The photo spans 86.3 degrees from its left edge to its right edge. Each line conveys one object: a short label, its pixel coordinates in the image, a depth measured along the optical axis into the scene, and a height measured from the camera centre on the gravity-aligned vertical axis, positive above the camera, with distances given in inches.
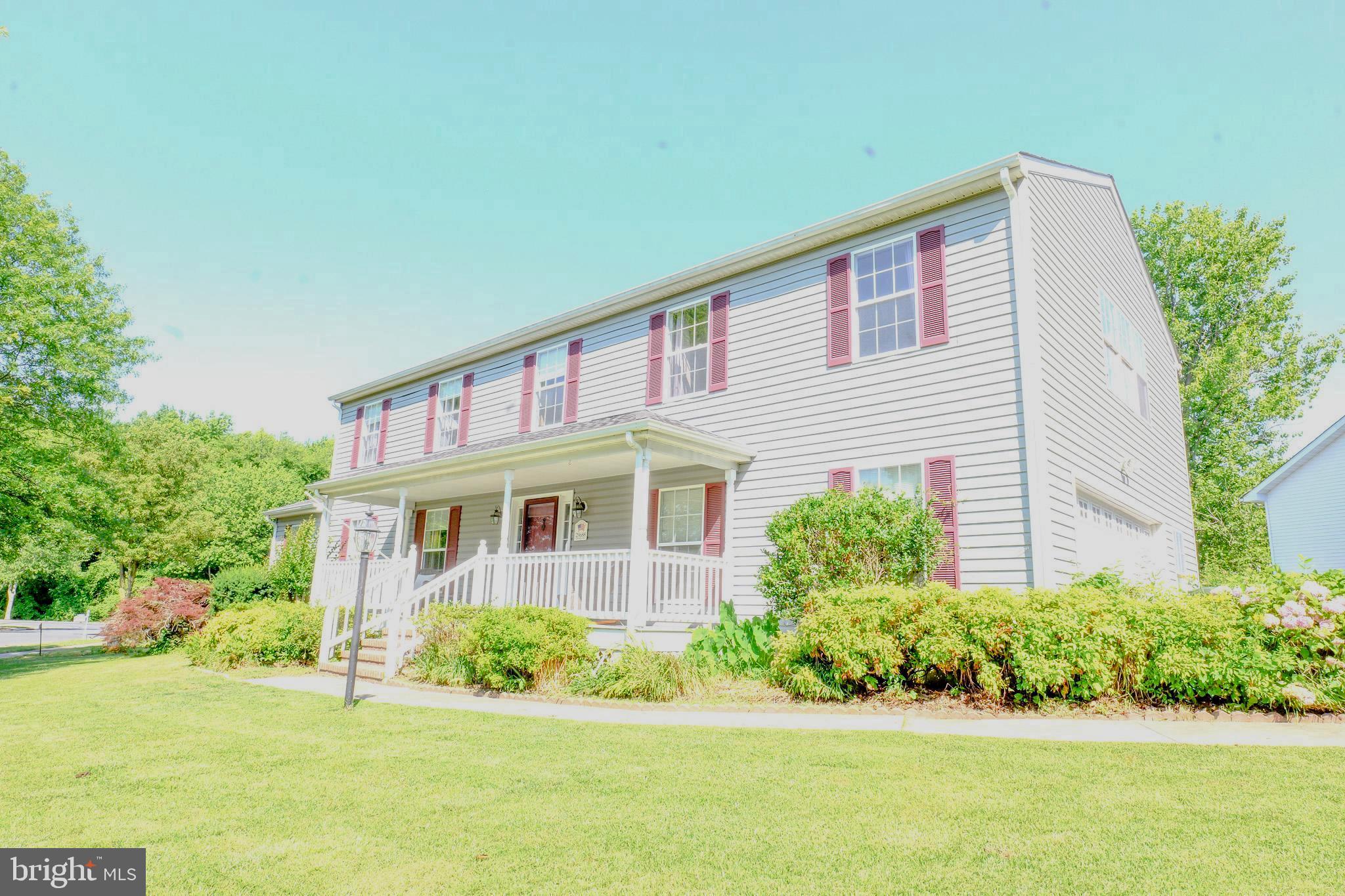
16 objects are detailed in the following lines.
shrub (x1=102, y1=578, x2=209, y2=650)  582.6 -43.0
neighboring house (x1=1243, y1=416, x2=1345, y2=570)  711.7 +96.7
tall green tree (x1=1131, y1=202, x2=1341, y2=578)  903.7 +311.9
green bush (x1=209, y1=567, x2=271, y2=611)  577.3 -16.2
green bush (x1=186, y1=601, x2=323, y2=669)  436.8 -42.6
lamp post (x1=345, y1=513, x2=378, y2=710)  284.5 +5.0
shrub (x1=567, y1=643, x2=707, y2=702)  297.7 -40.8
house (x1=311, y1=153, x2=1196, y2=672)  342.3 +97.0
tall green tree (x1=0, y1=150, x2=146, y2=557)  526.6 +148.0
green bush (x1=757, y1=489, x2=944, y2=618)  328.5 +19.3
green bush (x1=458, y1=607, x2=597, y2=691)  318.7 -30.8
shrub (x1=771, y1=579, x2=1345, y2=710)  229.8 -17.7
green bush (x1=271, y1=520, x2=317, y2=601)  615.8 -1.7
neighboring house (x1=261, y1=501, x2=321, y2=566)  803.4 +58.8
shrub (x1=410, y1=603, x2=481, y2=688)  348.5 -36.5
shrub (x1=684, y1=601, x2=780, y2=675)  326.3 -29.2
